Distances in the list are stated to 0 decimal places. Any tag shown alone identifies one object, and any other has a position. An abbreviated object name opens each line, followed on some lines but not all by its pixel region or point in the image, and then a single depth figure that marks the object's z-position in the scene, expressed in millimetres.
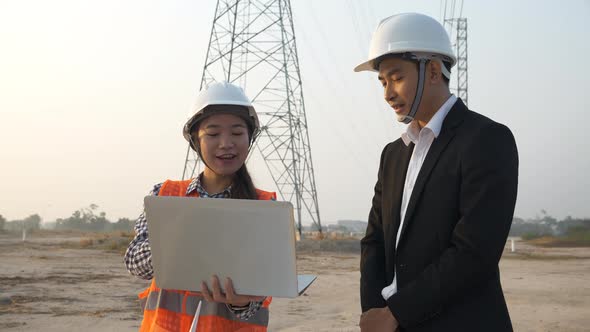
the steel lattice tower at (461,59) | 35812
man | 2453
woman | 2592
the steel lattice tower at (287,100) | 23597
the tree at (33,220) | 54388
